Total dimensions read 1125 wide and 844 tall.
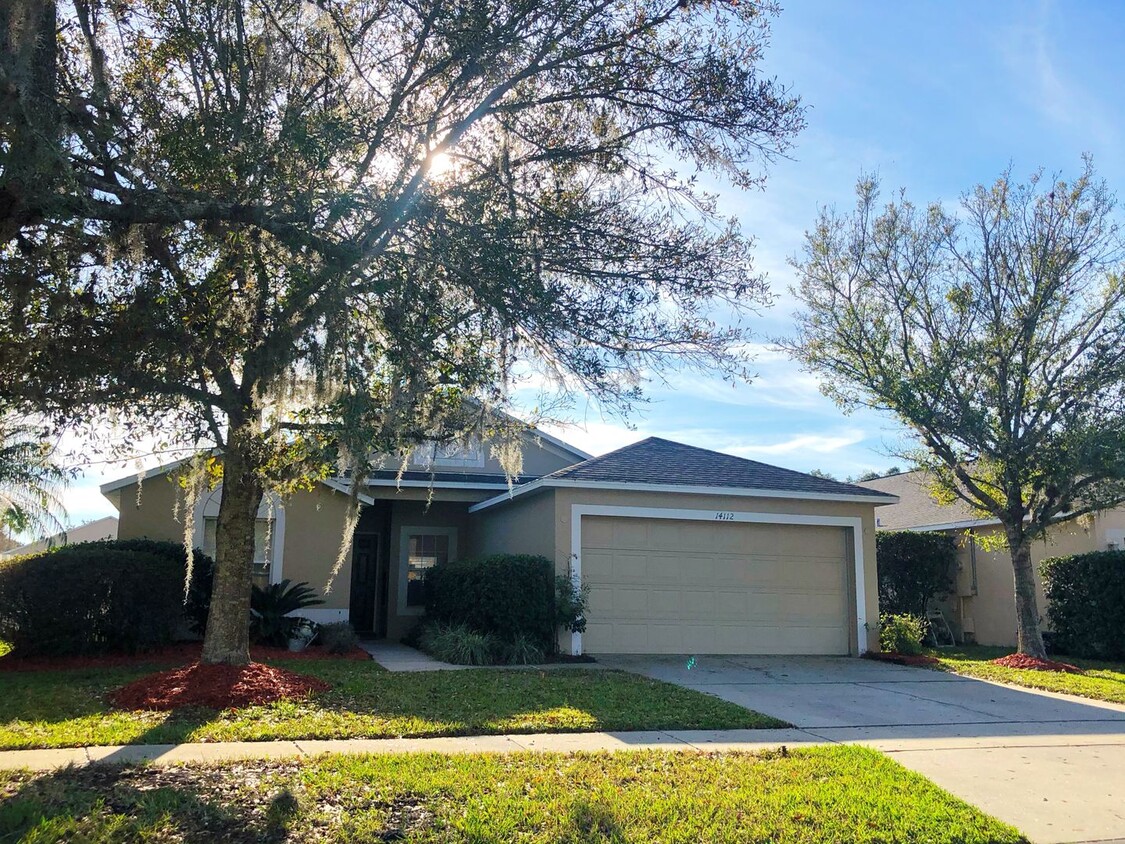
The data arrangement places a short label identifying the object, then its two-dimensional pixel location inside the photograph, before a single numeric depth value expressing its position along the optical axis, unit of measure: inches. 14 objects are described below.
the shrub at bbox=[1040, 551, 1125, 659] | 591.5
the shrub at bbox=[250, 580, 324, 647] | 514.3
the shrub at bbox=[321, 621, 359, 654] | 522.3
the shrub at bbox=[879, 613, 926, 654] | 576.4
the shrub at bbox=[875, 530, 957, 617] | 744.3
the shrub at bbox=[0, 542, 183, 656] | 439.5
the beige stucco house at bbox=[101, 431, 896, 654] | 544.7
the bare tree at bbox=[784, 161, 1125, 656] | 542.3
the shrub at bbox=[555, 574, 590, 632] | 510.0
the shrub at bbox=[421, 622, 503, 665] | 485.4
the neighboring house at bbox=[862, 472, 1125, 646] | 668.1
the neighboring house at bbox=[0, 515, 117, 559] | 1305.5
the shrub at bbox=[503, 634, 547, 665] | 491.8
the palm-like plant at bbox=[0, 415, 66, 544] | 350.3
